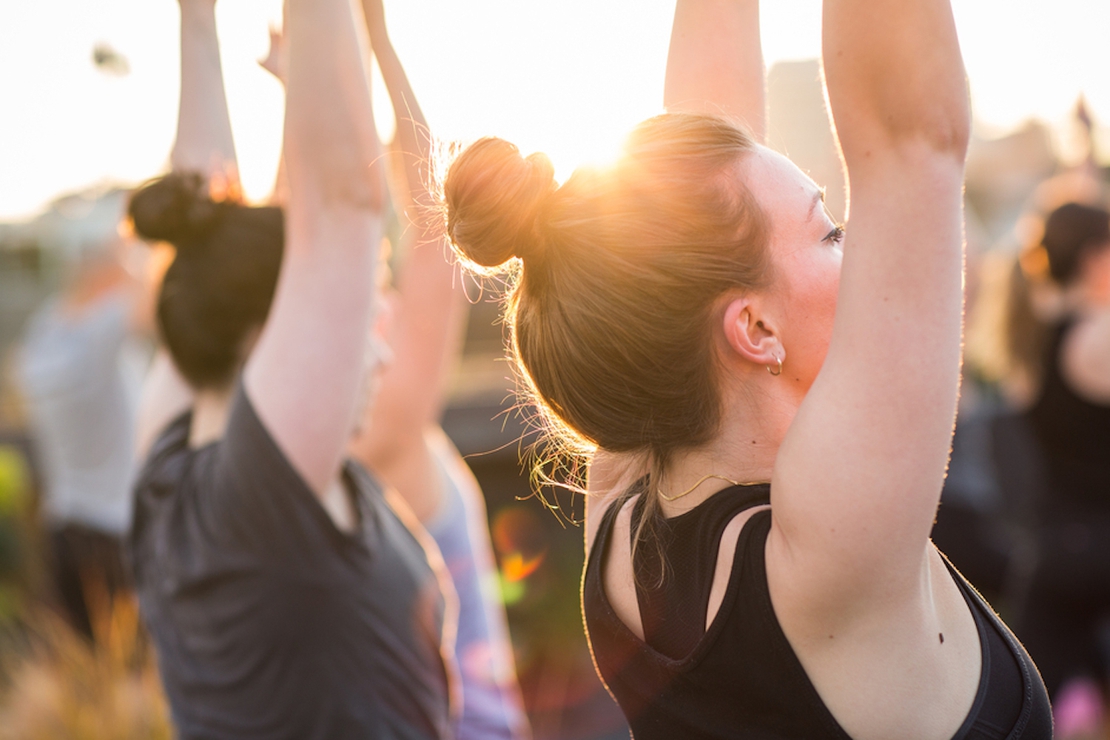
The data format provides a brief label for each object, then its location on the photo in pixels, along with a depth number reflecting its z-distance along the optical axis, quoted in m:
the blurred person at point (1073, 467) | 3.48
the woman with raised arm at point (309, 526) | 1.69
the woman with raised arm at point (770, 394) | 0.89
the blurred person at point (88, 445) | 4.51
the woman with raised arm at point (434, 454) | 2.26
